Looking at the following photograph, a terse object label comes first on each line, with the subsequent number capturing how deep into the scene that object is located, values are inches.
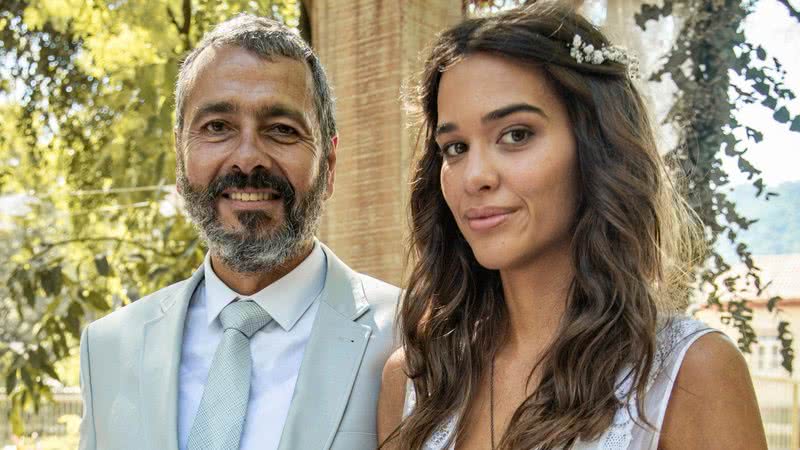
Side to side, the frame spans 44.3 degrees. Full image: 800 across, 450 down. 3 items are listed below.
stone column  100.7
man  84.9
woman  69.7
